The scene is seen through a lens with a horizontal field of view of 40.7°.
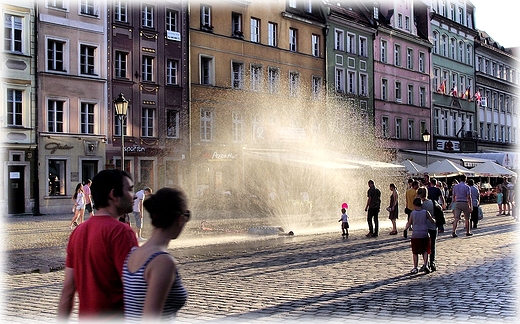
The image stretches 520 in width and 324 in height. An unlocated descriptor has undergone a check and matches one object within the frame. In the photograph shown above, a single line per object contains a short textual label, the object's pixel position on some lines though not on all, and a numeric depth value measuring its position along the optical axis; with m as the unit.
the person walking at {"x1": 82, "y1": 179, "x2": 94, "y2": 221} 25.56
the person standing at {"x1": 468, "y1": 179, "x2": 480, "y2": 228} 24.14
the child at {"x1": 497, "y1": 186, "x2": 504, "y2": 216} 33.25
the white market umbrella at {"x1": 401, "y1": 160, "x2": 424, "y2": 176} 38.47
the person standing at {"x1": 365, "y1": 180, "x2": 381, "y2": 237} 21.05
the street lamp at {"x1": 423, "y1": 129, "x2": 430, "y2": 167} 37.55
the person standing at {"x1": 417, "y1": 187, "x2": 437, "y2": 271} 12.67
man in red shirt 4.14
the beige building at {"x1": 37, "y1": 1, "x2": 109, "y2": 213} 34.16
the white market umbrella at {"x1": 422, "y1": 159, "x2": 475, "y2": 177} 36.62
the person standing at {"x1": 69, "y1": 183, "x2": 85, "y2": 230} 23.23
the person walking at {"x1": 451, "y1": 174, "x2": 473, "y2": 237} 20.19
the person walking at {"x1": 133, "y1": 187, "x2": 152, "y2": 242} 19.26
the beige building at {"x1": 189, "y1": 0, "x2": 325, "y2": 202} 41.25
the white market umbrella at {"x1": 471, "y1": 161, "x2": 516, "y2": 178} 40.74
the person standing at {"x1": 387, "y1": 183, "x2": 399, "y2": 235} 21.70
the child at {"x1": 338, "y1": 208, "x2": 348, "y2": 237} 20.61
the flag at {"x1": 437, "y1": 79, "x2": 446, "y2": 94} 61.69
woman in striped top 3.50
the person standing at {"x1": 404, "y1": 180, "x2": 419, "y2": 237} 20.31
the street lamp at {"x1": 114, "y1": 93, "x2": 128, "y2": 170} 22.05
